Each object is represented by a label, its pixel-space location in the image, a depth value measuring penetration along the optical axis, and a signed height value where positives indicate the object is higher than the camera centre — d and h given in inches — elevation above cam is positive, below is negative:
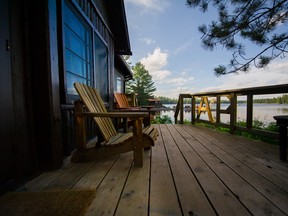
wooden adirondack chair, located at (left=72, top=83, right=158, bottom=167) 65.0 -14.2
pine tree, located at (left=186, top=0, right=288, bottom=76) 105.2 +50.2
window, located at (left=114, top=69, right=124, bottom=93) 300.0 +42.8
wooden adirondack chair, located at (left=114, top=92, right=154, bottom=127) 162.9 +3.5
